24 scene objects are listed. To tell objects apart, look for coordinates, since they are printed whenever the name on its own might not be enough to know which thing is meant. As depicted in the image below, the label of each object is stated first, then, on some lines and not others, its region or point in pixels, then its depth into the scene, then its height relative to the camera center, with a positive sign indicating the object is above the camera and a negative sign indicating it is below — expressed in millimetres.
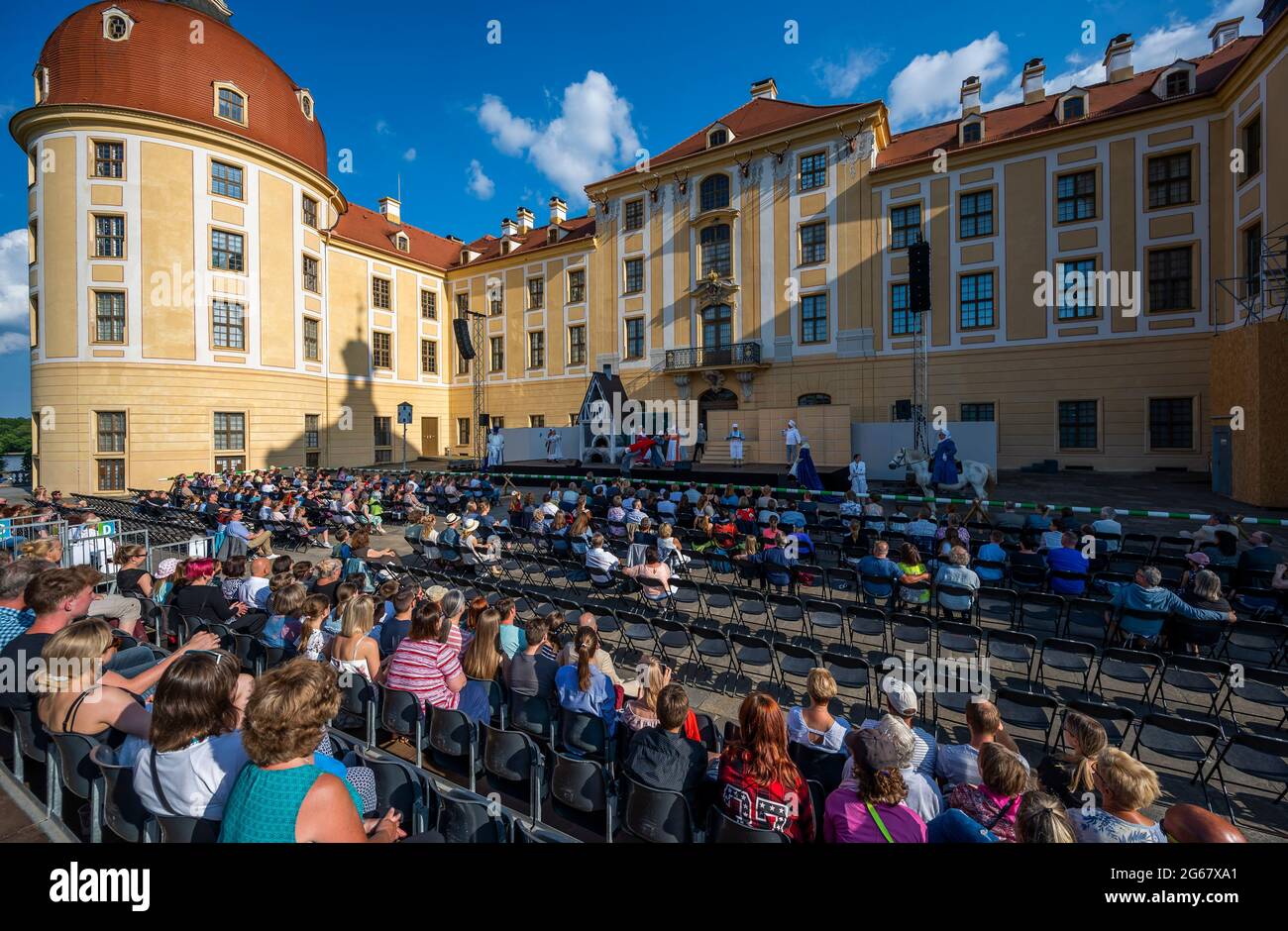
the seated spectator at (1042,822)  2223 -1491
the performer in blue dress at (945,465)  16391 -377
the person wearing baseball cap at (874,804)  2613 -1664
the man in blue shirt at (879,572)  7141 -1520
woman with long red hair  2803 -1660
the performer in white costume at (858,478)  16484 -729
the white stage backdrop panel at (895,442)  19641 +400
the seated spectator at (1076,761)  2922 -1666
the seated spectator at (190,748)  2518 -1295
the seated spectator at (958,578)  6449 -1462
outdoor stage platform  18188 -626
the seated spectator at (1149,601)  5742 -1574
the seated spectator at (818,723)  3625 -1771
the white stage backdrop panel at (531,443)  27484 +747
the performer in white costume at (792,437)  20703 +649
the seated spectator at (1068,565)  7102 -1451
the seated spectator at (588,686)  4121 -1698
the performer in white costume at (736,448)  22391 +278
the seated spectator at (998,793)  2695 -1673
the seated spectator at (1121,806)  2531 -1640
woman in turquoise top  2078 -1224
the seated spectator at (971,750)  3291 -1768
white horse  15852 -621
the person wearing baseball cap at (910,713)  3359 -1669
